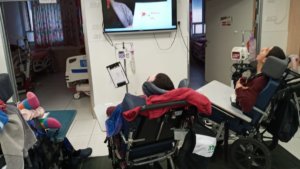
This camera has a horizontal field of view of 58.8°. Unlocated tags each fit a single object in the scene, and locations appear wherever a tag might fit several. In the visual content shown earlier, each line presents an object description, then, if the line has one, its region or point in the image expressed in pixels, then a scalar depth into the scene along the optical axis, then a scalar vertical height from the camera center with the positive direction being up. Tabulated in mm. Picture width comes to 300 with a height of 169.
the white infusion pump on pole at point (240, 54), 3053 -293
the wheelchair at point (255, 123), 2123 -850
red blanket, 1689 -437
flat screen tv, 3582 +217
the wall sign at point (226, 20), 4508 +140
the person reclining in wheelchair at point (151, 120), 1695 -585
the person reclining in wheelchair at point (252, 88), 2219 -504
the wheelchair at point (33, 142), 1626 -738
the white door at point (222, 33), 4133 -77
